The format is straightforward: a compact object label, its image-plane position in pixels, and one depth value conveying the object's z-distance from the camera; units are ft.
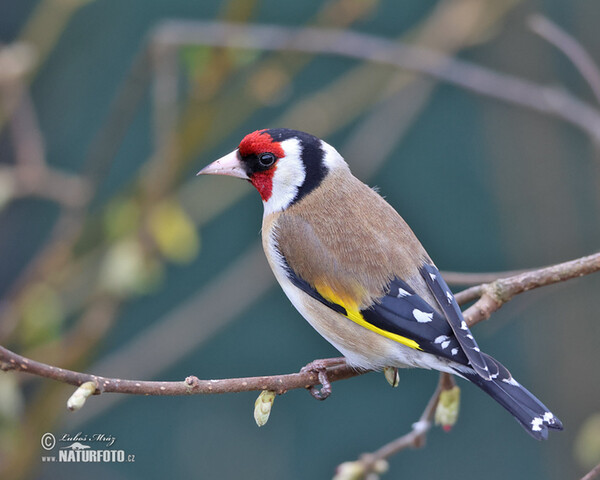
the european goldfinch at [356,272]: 18.64
